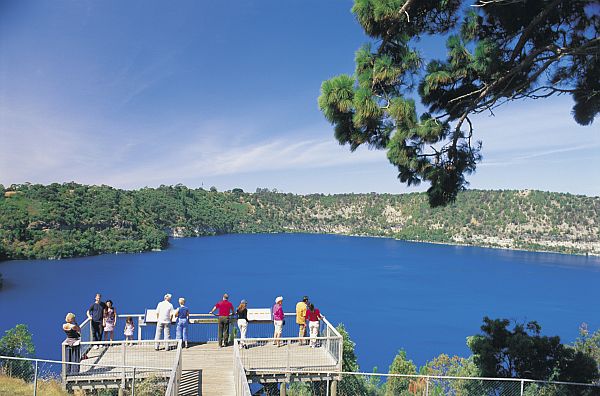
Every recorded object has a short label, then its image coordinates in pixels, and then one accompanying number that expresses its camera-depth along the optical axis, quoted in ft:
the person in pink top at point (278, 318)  36.45
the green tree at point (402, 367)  87.86
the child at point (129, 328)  37.12
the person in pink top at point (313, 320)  36.67
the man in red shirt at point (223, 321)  36.09
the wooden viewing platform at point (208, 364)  29.17
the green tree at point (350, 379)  50.86
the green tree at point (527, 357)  34.58
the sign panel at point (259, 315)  39.36
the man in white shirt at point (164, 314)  34.22
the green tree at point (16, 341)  70.55
